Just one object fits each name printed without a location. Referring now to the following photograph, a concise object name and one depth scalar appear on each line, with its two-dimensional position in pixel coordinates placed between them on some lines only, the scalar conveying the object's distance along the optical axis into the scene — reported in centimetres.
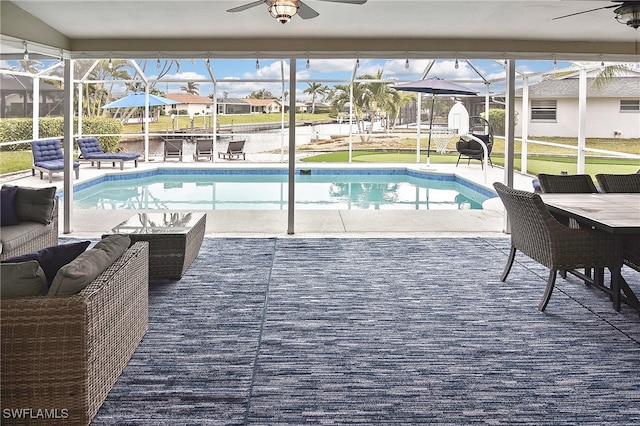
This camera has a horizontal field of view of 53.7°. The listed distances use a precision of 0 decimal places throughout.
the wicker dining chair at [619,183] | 594
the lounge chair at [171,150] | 1507
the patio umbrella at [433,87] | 1094
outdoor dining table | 400
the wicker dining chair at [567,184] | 582
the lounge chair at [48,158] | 1116
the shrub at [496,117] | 1744
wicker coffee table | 500
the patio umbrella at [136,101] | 1456
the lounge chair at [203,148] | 1504
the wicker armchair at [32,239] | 480
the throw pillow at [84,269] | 267
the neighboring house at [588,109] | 1652
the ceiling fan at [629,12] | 472
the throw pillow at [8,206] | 510
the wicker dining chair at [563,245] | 425
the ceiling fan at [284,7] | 445
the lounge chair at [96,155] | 1337
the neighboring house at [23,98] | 1555
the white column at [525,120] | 1162
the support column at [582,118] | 887
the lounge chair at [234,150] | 1516
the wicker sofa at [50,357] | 256
